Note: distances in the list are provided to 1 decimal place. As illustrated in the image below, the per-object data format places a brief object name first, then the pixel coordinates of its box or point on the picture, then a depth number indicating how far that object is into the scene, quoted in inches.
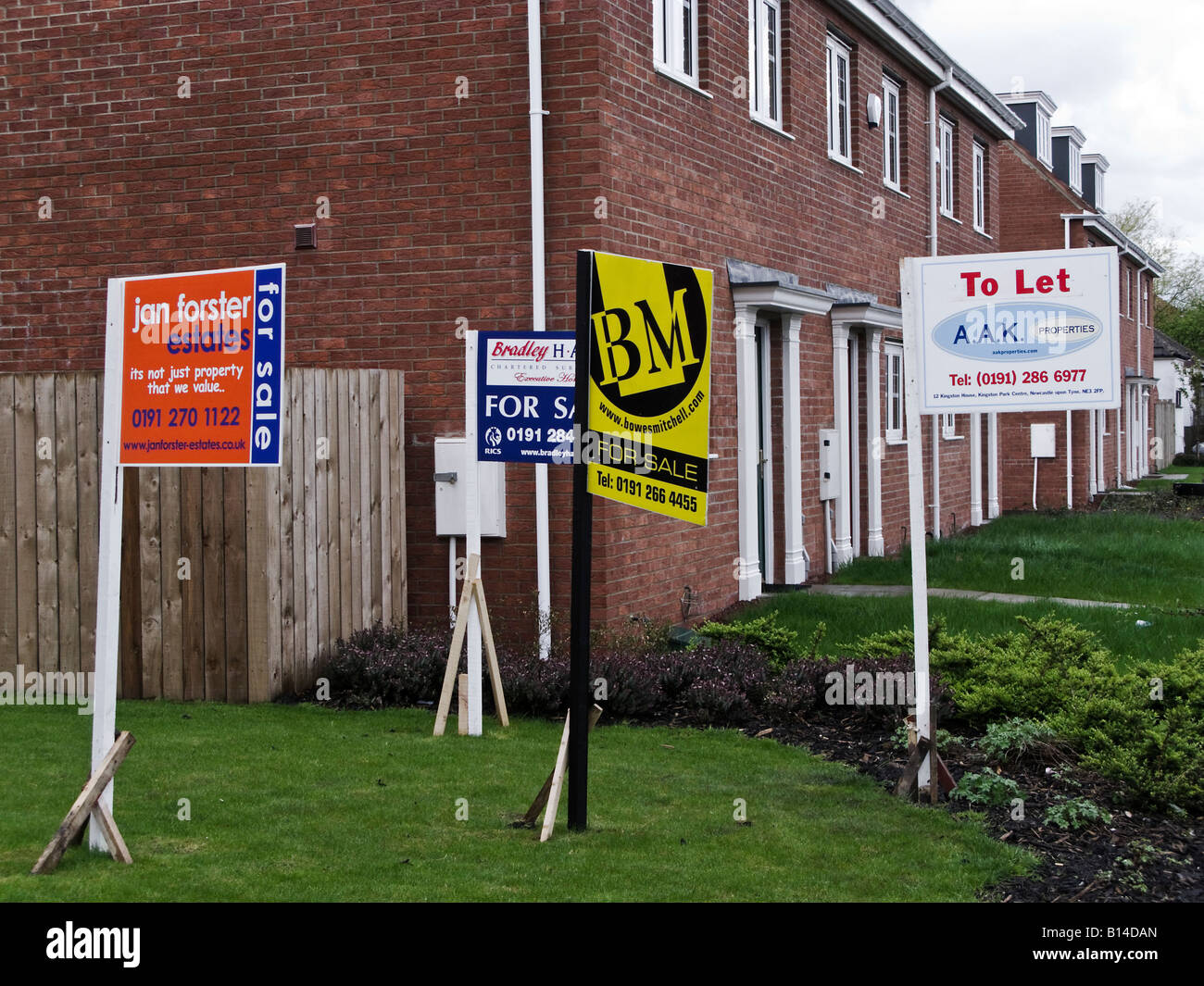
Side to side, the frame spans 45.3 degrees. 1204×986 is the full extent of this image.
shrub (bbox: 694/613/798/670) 406.1
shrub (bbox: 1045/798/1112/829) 252.7
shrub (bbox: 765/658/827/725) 354.0
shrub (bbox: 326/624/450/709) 378.3
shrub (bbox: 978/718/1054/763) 295.3
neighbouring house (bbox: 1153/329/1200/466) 2299.5
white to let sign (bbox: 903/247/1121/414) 266.5
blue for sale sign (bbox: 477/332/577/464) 332.5
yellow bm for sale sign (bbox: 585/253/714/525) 240.8
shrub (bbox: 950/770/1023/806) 267.1
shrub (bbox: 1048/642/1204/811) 264.7
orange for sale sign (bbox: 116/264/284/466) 224.4
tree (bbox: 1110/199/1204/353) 2827.3
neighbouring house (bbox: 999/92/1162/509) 1167.6
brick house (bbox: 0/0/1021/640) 436.1
